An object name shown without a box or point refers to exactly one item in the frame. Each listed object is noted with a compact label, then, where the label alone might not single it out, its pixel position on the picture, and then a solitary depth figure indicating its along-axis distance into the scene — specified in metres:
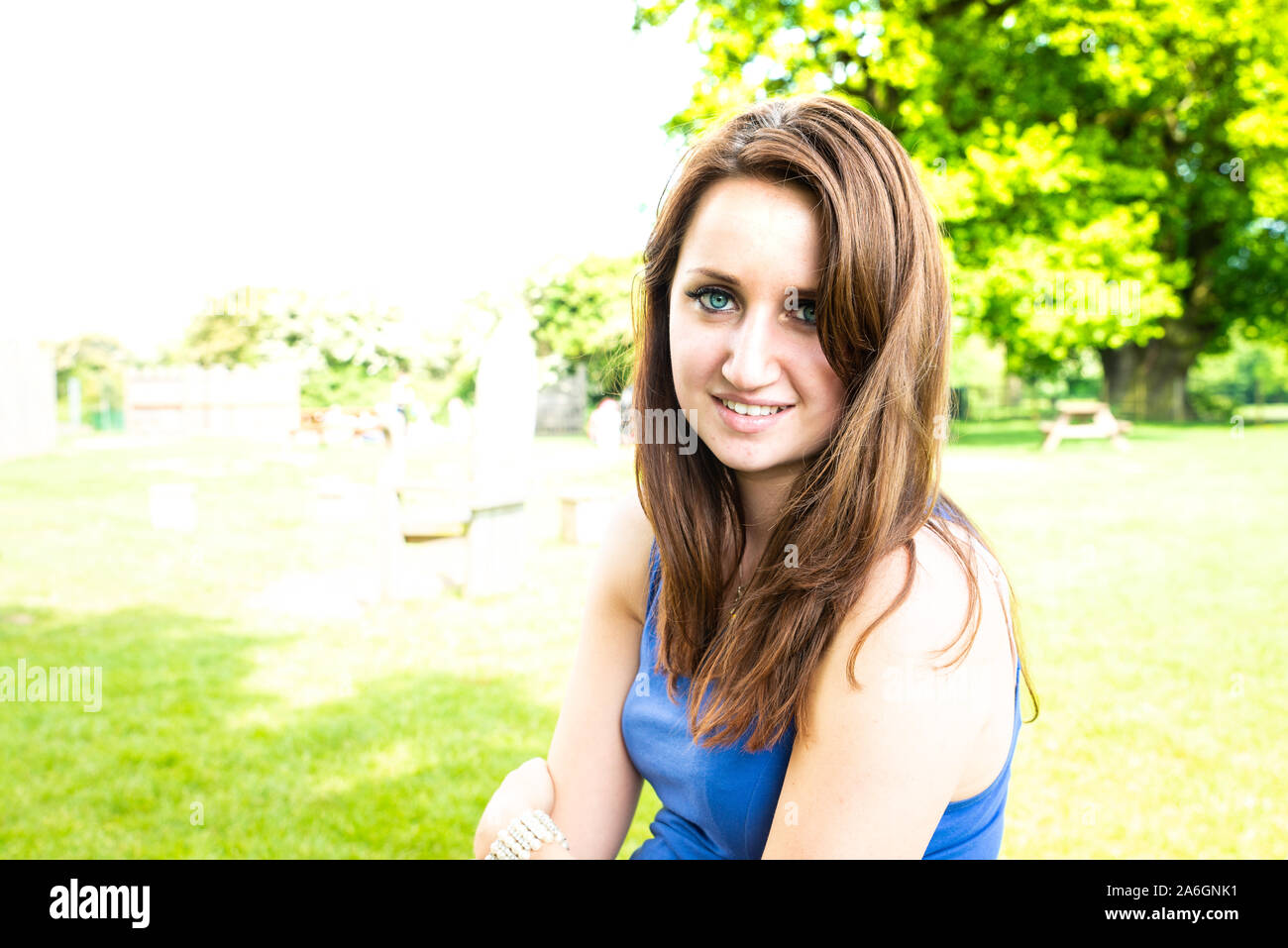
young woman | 1.35
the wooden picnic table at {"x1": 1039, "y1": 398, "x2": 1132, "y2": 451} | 18.34
